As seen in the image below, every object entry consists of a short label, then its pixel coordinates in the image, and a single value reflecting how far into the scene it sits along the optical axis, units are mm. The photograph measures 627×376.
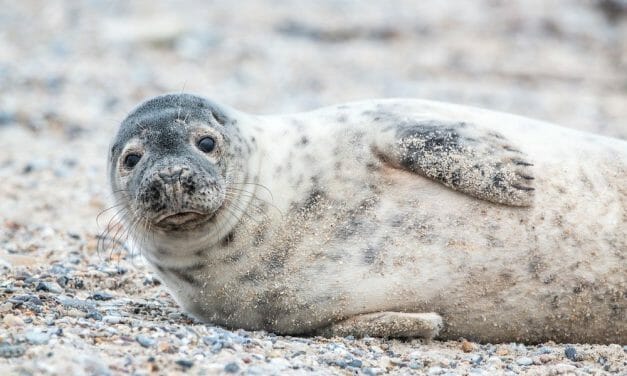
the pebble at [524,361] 7711
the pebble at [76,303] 8273
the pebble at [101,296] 9047
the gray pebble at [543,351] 8008
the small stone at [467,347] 8078
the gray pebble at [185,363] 6699
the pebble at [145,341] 7092
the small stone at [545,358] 7786
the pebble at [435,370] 7355
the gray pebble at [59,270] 9664
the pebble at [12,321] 7336
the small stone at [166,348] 7000
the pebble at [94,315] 7898
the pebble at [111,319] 7781
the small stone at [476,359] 7716
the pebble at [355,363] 7362
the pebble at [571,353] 7859
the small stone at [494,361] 7684
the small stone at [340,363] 7332
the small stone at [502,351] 8016
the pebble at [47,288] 8898
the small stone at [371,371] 7230
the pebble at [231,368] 6730
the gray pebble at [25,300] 8062
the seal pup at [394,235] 8164
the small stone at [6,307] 7816
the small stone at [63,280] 9273
